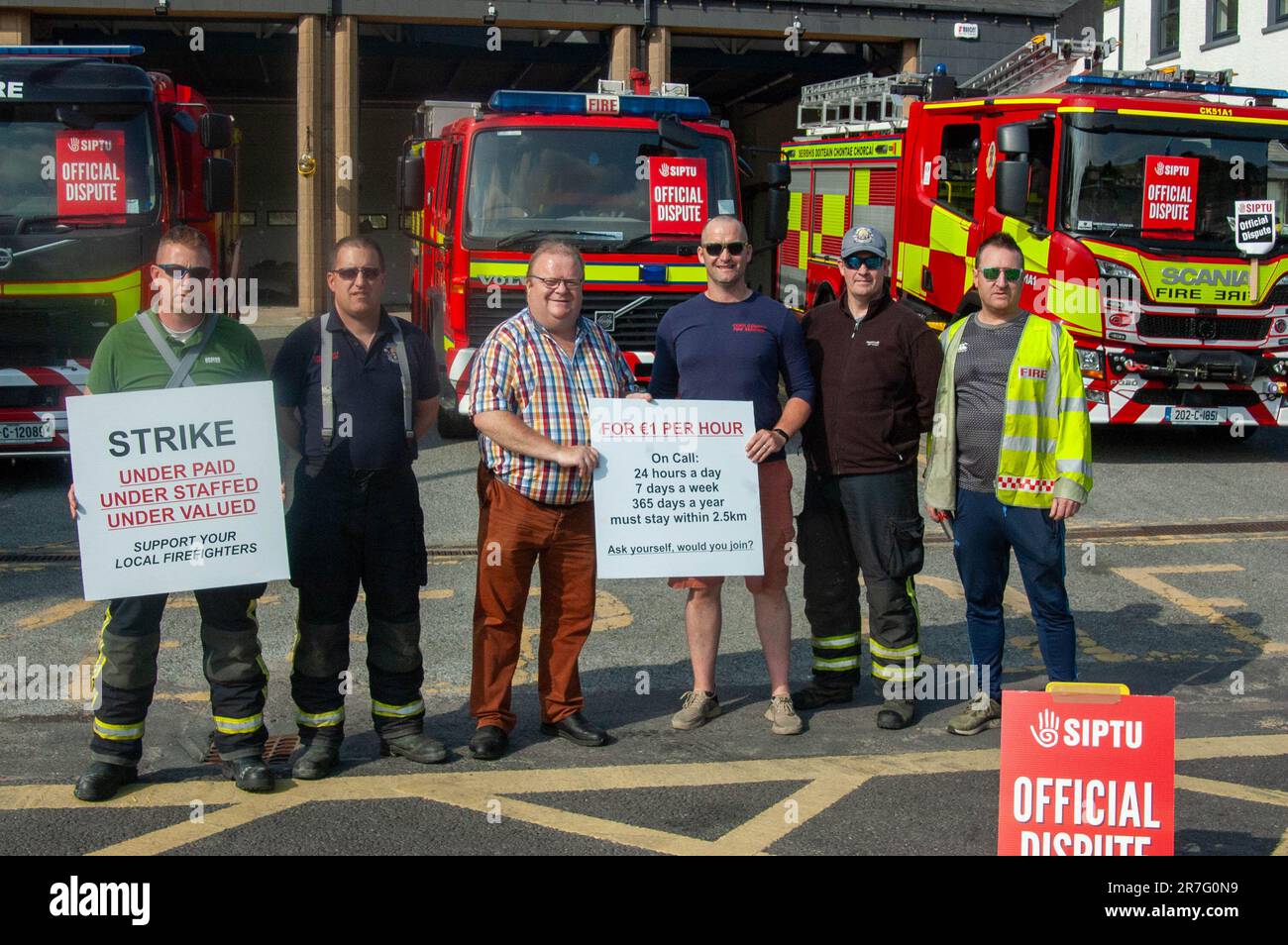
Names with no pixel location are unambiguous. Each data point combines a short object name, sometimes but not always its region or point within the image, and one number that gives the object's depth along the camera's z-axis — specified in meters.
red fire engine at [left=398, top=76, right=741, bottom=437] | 11.26
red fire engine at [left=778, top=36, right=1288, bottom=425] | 11.99
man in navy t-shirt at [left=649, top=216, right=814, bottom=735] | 5.79
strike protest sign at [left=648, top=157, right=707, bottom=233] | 11.33
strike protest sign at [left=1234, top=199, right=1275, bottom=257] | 12.13
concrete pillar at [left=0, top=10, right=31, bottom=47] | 22.52
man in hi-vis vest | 5.79
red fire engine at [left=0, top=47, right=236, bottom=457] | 10.55
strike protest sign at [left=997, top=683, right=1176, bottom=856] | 3.91
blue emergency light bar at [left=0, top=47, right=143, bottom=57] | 11.05
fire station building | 23.14
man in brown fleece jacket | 5.97
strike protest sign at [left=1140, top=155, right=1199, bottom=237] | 12.10
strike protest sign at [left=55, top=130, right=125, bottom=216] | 10.70
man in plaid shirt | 5.52
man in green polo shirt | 5.11
